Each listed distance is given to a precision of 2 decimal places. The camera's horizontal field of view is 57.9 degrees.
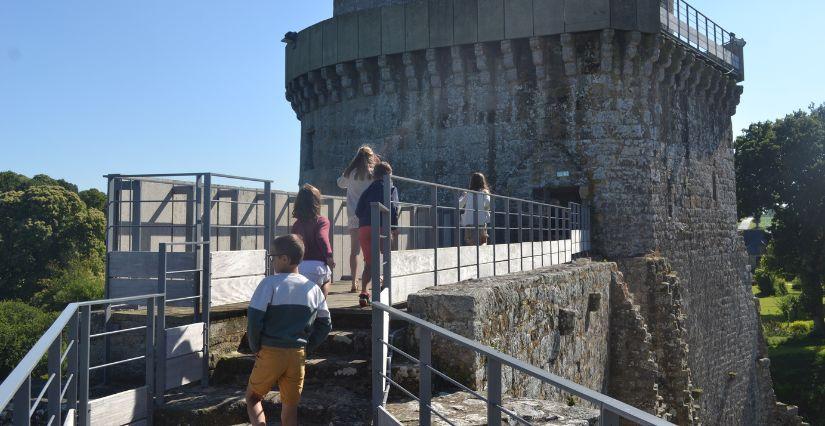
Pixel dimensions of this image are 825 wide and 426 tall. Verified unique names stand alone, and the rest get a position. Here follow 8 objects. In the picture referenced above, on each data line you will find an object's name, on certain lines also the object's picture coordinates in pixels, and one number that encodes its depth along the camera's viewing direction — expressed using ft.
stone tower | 47.91
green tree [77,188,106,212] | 152.76
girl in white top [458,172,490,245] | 31.40
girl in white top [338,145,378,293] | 24.41
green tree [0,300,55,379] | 90.12
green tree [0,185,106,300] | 121.29
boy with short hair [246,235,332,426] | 14.76
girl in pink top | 20.01
